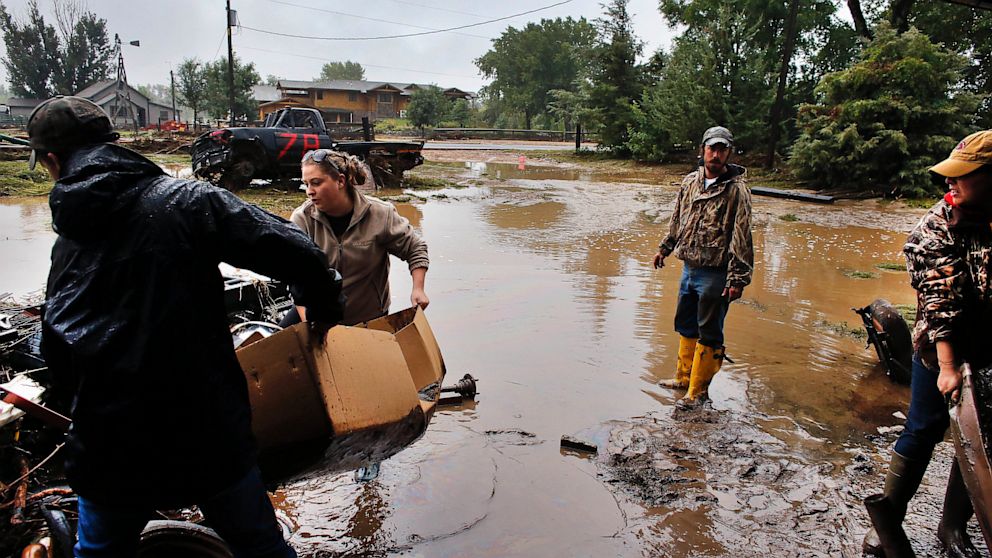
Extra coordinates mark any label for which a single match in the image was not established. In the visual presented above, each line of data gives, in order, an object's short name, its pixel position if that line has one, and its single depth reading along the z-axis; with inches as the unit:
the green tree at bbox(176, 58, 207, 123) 1894.7
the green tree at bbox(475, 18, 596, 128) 2662.4
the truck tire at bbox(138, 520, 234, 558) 82.1
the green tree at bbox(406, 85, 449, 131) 1889.8
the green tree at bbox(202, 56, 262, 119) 1737.2
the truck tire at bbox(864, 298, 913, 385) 182.4
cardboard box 78.8
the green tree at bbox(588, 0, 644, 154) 1224.2
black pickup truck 582.9
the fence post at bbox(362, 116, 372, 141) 752.3
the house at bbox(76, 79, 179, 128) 2305.4
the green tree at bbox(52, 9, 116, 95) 2509.8
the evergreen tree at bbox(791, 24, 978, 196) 614.9
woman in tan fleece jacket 120.6
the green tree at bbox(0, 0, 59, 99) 2400.3
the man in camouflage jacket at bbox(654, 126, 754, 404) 161.2
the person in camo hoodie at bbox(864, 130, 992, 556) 90.5
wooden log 609.1
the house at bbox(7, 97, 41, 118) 2433.6
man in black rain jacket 61.9
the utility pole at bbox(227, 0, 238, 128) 1296.8
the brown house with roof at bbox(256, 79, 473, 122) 2539.4
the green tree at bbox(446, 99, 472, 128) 2145.7
